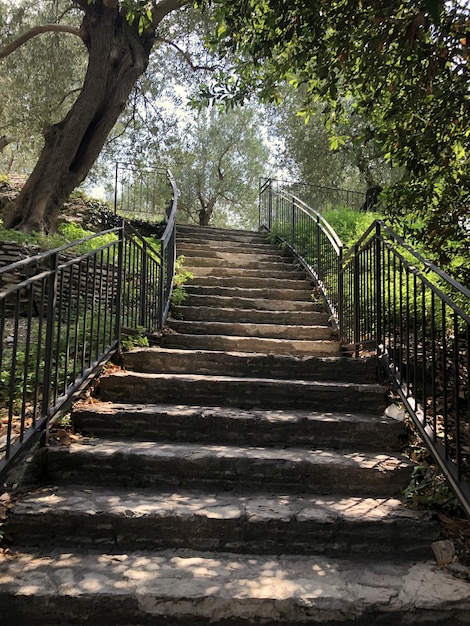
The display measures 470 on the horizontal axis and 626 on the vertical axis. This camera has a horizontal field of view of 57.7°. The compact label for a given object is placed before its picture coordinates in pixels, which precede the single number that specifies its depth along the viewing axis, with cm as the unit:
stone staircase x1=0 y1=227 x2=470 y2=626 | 175
